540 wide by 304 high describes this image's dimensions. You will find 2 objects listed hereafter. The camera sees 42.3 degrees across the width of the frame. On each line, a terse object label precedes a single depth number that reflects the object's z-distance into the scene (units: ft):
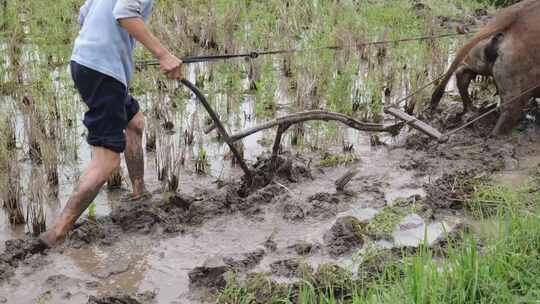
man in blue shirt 13.79
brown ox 18.92
